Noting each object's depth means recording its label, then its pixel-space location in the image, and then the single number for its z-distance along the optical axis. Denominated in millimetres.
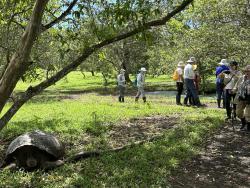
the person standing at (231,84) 8404
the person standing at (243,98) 7634
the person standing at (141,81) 12990
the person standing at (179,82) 12318
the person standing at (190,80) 11488
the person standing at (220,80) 10779
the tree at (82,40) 4122
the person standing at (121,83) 13718
